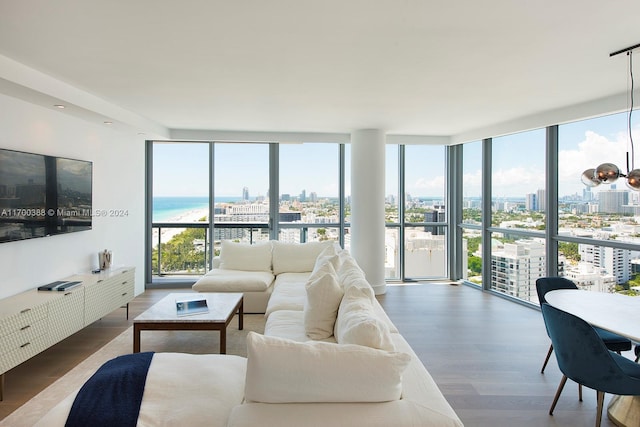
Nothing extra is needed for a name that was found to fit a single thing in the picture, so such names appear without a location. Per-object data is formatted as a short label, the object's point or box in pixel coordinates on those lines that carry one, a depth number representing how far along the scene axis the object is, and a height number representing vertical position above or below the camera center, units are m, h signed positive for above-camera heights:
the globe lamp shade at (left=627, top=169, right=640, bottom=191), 2.43 +0.23
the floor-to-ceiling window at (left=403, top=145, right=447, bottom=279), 6.64 +0.03
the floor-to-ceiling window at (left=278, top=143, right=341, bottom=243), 6.40 +0.41
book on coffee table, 3.37 -0.88
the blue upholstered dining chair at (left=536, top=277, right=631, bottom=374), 2.91 -0.66
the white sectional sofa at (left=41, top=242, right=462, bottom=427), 1.51 -0.80
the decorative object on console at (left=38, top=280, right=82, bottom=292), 3.47 -0.69
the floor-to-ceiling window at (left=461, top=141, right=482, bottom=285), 6.17 +0.04
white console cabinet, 2.73 -0.88
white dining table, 2.26 -0.67
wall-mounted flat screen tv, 3.17 +0.19
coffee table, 3.16 -0.92
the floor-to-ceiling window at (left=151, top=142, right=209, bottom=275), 6.21 +0.13
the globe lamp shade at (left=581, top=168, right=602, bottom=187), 2.69 +0.27
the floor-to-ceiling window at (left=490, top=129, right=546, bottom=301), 5.10 +0.02
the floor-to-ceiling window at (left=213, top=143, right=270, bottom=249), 6.29 +0.39
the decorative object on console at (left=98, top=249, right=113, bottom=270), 4.59 -0.56
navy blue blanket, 1.58 -0.84
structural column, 5.76 +0.21
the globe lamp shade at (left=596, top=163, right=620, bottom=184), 2.55 +0.29
